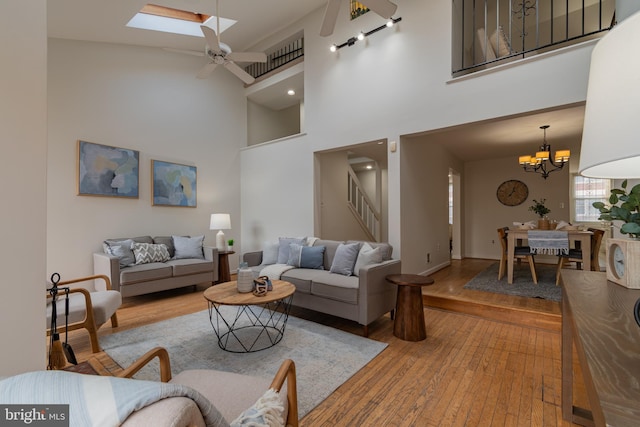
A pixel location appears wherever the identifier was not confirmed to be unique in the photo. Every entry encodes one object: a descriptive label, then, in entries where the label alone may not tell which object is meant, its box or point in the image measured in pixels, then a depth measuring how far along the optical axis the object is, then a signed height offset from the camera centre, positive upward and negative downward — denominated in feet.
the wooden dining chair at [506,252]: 14.05 -2.08
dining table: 12.55 -1.39
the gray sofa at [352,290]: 9.16 -2.67
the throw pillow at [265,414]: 2.75 -2.05
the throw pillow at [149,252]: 13.25 -1.88
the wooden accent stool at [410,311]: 8.87 -3.13
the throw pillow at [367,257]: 10.19 -1.64
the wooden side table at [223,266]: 15.76 -2.95
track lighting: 12.56 +8.50
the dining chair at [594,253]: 12.73 -1.93
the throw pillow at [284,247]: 13.15 -1.61
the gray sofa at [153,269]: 11.94 -2.55
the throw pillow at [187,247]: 14.97 -1.81
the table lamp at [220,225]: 16.06 -0.66
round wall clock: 21.25 +1.51
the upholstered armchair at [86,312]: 7.76 -2.83
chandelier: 14.88 +3.00
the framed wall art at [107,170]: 13.07 +2.14
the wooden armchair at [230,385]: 3.79 -2.63
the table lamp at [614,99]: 1.79 +0.77
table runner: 12.99 -1.38
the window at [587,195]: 19.51 +1.16
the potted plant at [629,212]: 3.85 -0.01
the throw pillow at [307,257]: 12.05 -1.91
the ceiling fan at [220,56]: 10.46 +6.38
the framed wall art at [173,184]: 15.51 +1.71
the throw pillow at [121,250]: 12.62 -1.66
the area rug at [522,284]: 12.01 -3.49
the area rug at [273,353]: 6.88 -4.01
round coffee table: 7.95 -4.00
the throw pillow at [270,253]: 13.43 -1.93
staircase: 20.34 +0.22
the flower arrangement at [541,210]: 16.53 +0.12
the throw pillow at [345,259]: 10.75 -1.78
